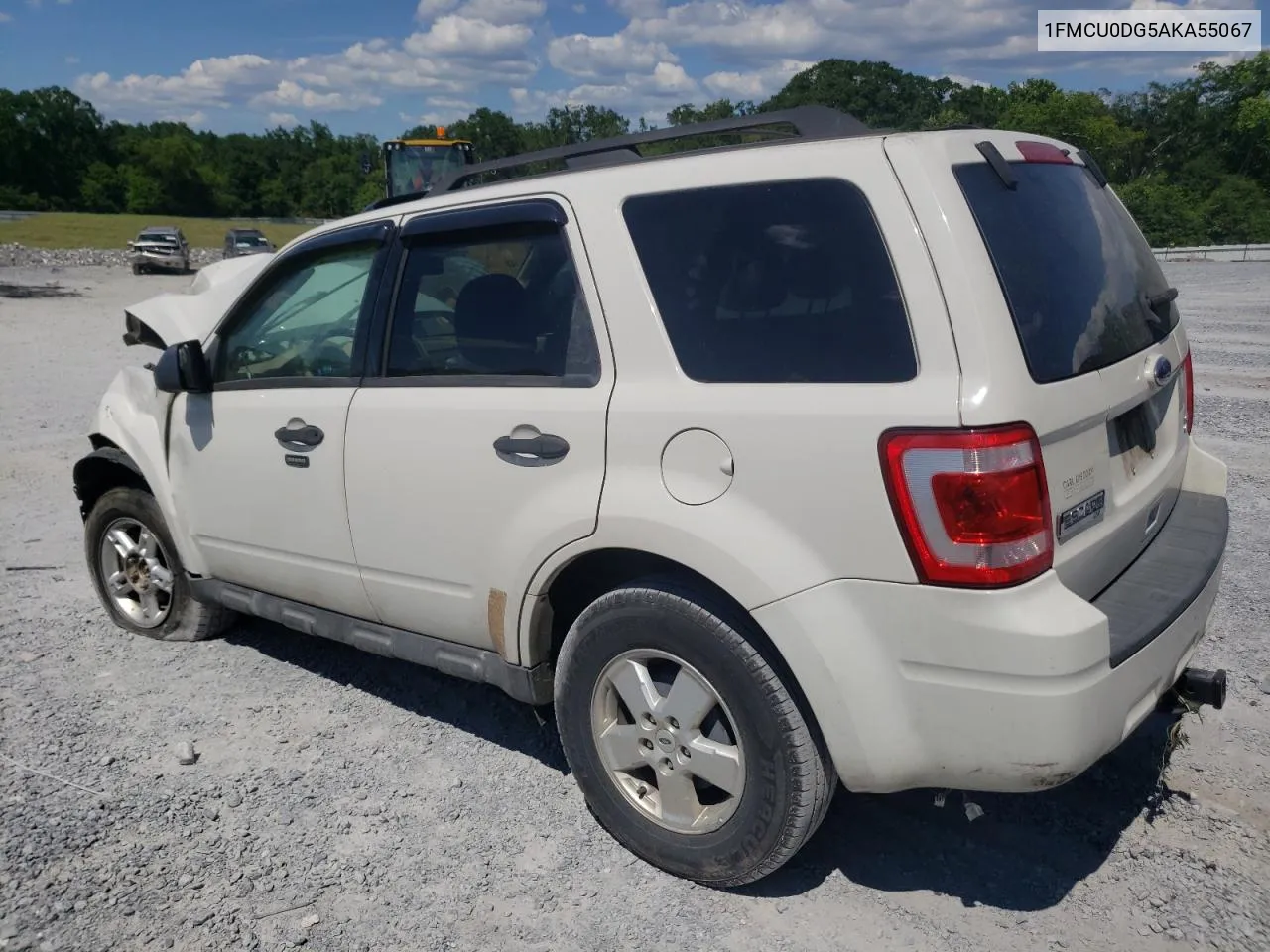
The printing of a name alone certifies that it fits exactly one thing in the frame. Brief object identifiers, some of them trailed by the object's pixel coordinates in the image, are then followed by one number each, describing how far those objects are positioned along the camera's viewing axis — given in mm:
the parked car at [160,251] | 35281
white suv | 2420
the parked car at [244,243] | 37719
